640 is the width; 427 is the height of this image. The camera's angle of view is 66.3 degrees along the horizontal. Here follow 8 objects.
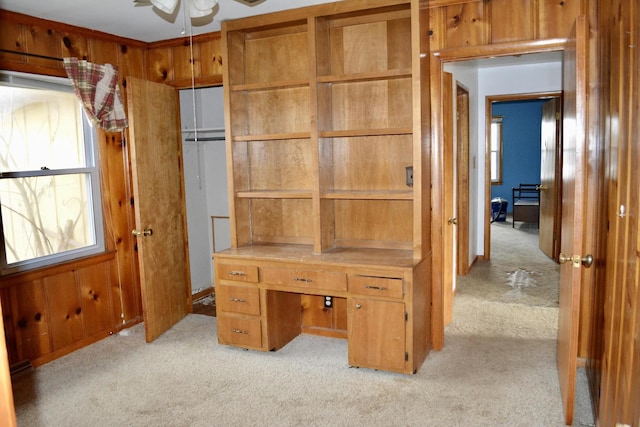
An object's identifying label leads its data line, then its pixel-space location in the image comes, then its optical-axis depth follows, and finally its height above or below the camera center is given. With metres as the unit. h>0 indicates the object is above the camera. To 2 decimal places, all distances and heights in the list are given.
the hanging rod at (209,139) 4.44 +0.31
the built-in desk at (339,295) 2.89 -0.80
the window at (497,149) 9.87 +0.31
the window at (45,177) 3.17 +0.00
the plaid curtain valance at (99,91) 3.41 +0.61
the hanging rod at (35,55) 3.07 +0.80
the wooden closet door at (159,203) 3.52 -0.22
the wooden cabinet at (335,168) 2.96 +0.01
